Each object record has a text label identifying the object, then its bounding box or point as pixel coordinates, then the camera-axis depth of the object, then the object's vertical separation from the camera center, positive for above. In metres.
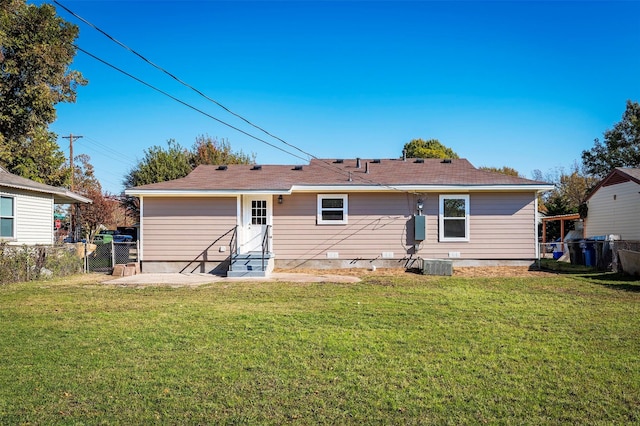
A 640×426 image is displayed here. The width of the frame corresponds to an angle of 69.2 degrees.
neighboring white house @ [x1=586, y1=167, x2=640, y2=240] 17.41 +1.07
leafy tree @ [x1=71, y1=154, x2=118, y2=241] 35.43 +1.60
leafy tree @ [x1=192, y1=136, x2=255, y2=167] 32.34 +5.61
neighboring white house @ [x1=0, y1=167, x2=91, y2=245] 14.18 +0.66
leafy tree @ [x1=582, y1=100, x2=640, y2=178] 32.00 +6.09
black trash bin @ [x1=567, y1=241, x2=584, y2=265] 16.88 -0.79
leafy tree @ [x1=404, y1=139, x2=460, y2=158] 38.09 +7.06
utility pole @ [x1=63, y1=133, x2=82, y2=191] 29.36 +5.75
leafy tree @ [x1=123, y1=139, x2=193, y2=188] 28.12 +3.98
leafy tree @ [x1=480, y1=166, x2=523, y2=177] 46.65 +6.25
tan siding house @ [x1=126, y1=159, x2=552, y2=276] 14.84 +0.33
